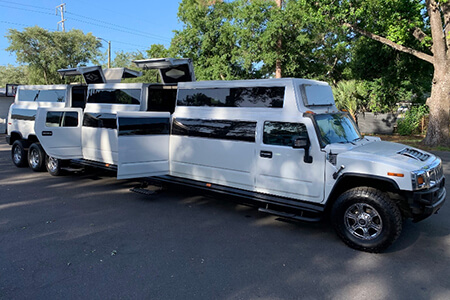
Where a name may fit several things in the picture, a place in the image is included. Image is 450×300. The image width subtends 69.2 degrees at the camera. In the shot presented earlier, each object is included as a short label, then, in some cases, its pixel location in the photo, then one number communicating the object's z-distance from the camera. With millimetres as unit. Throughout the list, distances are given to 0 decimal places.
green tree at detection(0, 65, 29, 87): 48906
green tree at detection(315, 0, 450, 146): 13406
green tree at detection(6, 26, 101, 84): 30078
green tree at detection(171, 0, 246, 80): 22016
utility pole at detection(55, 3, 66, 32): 45556
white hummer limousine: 4250
